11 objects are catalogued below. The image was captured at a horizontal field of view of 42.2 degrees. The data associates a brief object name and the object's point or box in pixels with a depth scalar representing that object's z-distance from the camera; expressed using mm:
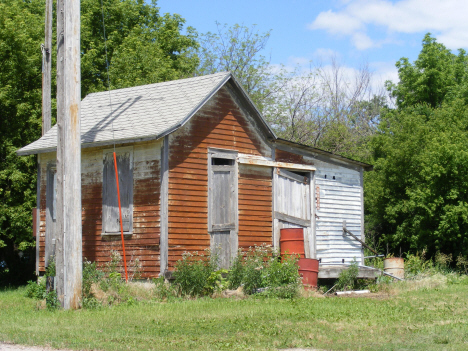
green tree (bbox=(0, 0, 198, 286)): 19016
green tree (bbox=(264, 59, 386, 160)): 30516
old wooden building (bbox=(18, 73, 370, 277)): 14234
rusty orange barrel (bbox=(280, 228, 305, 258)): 16031
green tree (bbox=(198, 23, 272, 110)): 31078
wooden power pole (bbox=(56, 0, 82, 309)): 11633
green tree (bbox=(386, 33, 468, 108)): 32125
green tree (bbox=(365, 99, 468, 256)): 21672
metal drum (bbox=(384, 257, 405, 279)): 17828
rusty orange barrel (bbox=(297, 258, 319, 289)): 14740
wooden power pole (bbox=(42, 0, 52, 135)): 17812
